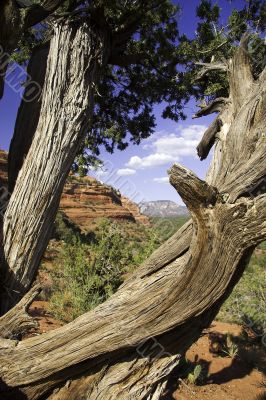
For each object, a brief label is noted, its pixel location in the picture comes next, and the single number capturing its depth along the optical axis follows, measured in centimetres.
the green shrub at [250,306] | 1066
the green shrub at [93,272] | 818
